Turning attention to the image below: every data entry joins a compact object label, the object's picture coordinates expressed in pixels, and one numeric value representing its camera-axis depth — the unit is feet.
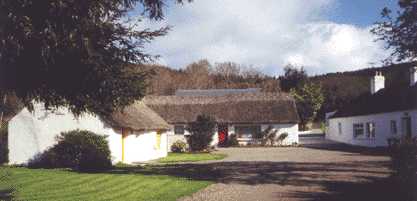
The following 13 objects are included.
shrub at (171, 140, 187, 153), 147.23
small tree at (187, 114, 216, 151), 140.36
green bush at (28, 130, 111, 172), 85.92
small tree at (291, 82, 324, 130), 239.09
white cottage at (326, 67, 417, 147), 117.91
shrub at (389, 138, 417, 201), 42.20
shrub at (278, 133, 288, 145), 163.22
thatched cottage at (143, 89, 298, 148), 163.84
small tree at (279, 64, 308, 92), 255.91
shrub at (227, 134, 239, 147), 164.04
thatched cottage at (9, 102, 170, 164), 95.81
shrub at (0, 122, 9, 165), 106.63
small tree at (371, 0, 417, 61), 59.47
